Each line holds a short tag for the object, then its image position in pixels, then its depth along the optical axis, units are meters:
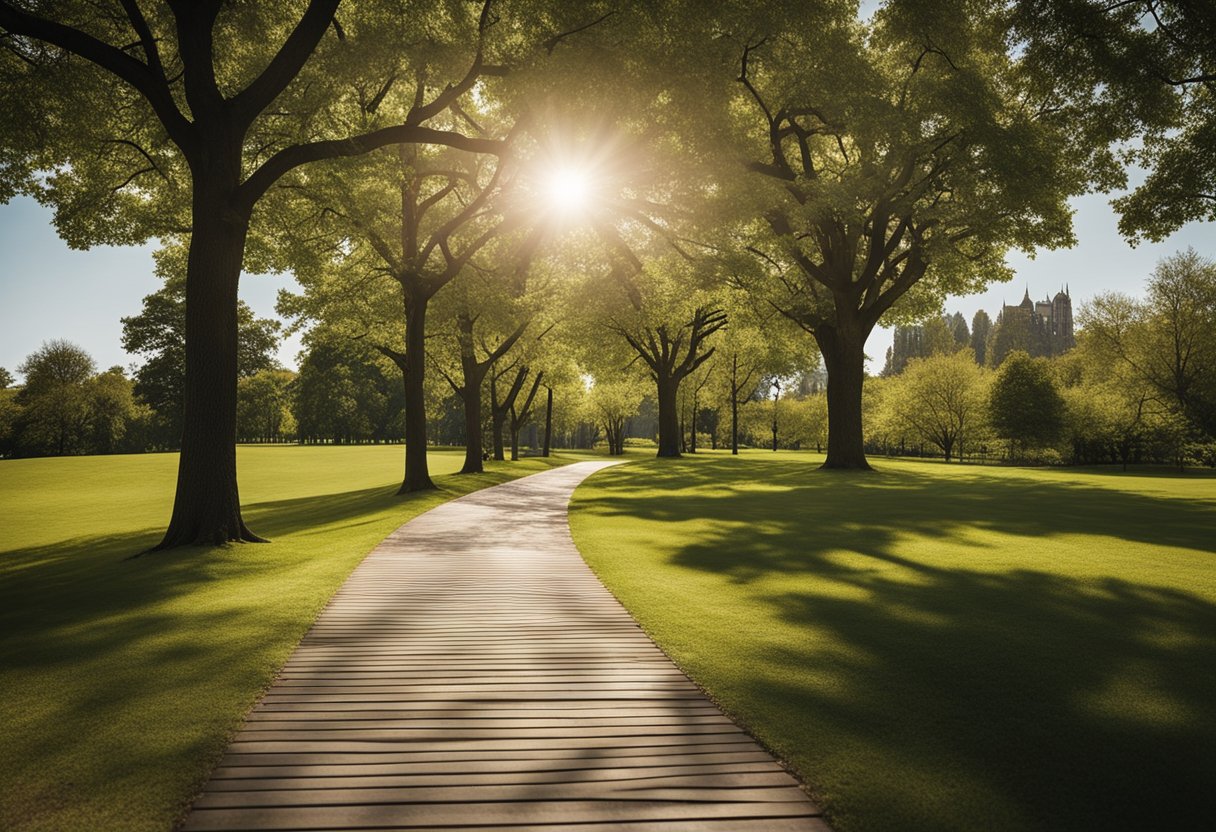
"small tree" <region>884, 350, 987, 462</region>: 53.72
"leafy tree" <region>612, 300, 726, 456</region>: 40.53
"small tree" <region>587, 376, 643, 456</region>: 57.47
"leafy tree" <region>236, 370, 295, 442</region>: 77.38
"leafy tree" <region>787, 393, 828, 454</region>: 77.00
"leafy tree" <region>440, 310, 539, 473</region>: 29.58
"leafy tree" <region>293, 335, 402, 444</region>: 78.31
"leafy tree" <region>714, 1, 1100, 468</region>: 18.89
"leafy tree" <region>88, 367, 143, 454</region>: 61.24
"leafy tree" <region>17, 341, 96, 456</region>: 56.59
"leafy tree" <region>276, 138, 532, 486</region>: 18.45
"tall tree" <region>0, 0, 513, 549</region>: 11.02
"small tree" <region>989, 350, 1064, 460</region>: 44.69
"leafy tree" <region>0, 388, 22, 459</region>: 55.66
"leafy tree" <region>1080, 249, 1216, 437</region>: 40.25
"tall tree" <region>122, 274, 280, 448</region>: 64.06
